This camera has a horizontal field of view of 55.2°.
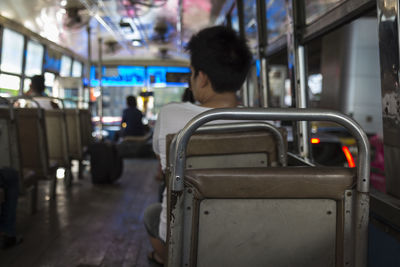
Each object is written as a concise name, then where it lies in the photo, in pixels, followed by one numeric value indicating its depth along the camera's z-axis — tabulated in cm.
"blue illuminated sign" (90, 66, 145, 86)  1291
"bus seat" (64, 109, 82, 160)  504
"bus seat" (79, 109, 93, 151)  580
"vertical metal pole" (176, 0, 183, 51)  672
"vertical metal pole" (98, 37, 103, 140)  689
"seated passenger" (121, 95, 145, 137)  775
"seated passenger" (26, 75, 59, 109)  444
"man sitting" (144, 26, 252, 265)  158
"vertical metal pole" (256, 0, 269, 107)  357
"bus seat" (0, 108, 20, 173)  298
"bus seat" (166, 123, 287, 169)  149
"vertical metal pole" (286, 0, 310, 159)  261
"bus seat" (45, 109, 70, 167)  451
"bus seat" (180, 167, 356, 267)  99
